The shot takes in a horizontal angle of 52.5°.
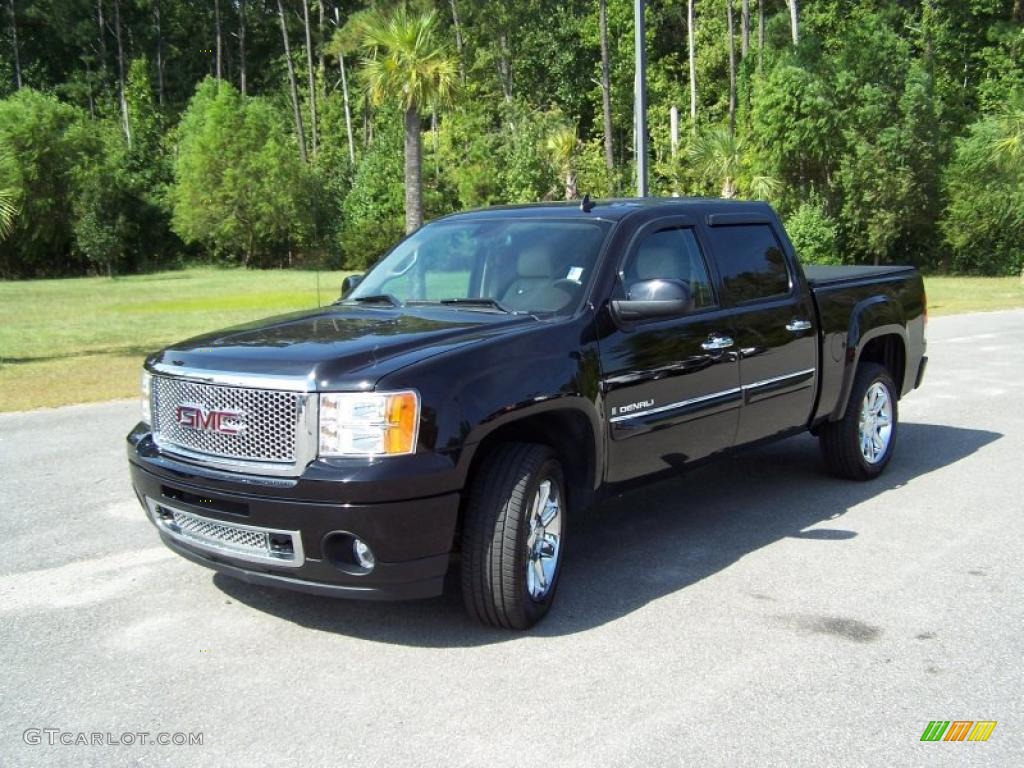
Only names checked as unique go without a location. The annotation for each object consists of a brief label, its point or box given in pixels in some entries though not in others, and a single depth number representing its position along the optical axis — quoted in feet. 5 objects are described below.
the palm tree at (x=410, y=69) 74.69
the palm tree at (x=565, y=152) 126.82
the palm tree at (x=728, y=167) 119.24
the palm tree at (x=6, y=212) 51.88
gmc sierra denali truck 13.41
